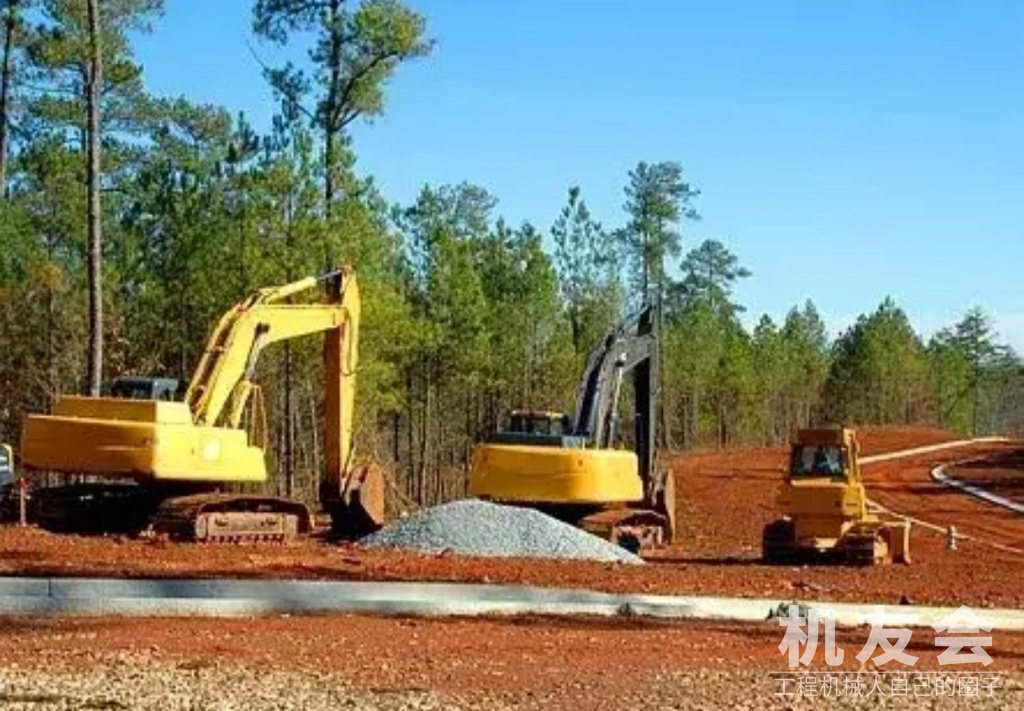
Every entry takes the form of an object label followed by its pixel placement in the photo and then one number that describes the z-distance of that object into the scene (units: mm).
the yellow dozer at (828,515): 25125
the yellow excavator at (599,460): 25297
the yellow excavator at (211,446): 22188
